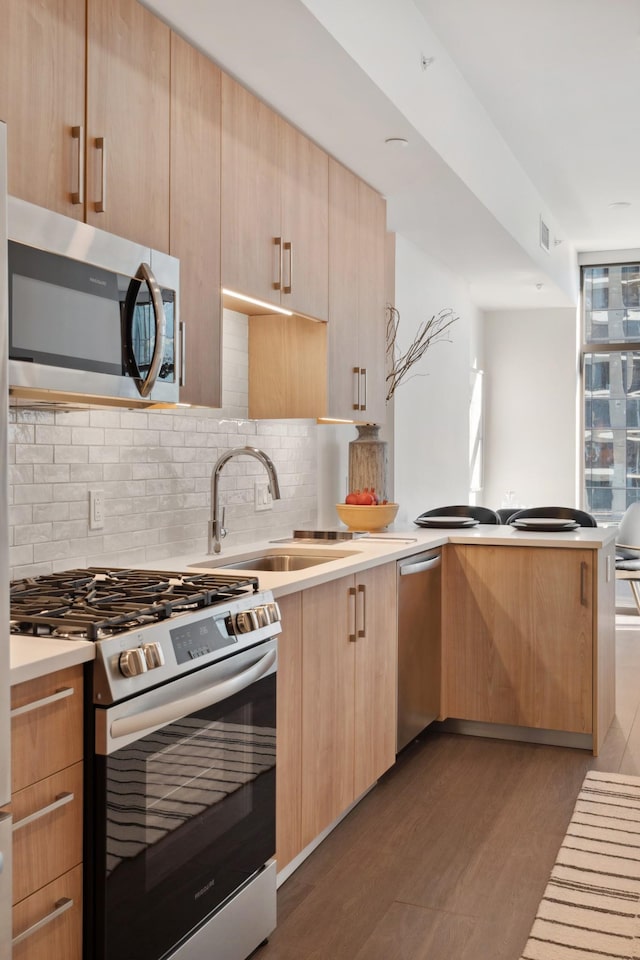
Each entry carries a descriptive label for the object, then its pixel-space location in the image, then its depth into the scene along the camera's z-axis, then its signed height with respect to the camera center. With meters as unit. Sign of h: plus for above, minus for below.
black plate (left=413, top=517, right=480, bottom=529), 4.21 -0.27
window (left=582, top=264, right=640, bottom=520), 7.68 +0.70
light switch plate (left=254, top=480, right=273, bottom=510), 3.61 -0.13
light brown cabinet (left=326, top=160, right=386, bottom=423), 3.48 +0.68
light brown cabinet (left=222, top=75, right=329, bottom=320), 2.72 +0.85
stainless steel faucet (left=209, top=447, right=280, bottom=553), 3.06 -0.07
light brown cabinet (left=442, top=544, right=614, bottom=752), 3.70 -0.73
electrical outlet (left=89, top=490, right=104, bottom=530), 2.58 -0.14
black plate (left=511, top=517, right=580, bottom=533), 4.00 -0.26
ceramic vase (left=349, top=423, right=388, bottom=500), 4.21 +0.01
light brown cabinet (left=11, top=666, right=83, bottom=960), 1.48 -0.61
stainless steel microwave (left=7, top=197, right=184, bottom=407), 1.83 +0.34
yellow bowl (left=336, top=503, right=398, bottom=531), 3.98 -0.23
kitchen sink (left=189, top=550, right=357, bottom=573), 3.25 -0.35
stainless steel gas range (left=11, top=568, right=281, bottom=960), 1.64 -0.61
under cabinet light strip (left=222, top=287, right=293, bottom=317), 2.77 +0.54
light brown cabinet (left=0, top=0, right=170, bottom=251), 1.87 +0.81
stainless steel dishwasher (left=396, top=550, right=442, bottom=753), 3.43 -0.72
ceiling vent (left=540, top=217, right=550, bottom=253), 6.05 +1.58
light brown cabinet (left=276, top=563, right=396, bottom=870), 2.46 -0.73
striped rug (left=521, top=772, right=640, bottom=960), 2.22 -1.19
